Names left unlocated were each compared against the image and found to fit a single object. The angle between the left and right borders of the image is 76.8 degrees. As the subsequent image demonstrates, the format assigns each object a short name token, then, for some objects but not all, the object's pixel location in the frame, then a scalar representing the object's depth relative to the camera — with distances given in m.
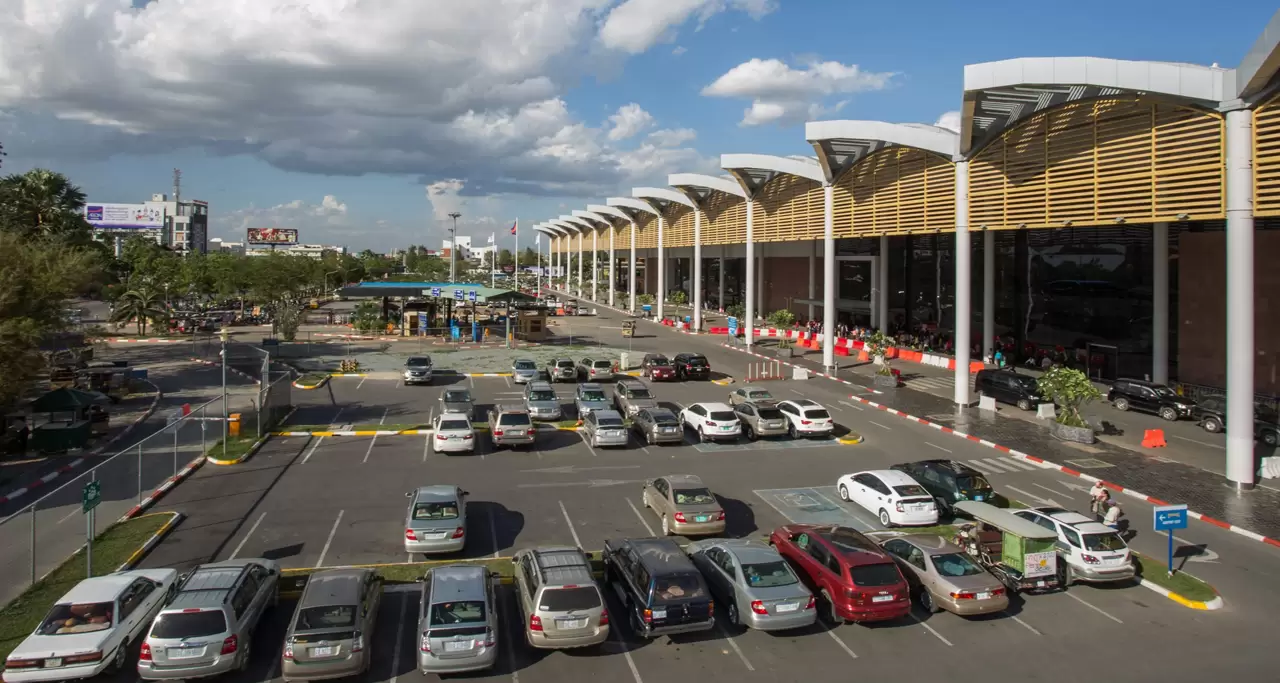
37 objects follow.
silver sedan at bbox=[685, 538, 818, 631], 12.31
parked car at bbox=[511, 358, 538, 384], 38.44
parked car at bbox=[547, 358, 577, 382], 39.00
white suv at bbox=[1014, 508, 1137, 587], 14.73
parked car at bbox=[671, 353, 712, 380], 40.66
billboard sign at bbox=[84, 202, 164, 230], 157.75
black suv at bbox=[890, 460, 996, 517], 19.25
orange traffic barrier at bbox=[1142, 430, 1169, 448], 26.30
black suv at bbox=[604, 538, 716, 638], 12.01
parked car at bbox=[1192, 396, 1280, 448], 27.88
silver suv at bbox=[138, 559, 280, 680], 10.49
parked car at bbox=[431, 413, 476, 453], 24.33
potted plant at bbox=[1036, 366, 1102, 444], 26.91
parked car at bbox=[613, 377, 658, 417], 29.58
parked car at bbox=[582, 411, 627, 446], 25.31
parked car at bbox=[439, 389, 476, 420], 29.23
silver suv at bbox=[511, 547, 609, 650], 11.44
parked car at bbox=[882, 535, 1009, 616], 13.04
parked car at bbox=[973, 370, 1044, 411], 32.59
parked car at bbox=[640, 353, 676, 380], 39.59
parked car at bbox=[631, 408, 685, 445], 25.95
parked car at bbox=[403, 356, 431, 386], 38.25
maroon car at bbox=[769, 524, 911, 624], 12.62
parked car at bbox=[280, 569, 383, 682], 10.52
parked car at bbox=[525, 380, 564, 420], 29.25
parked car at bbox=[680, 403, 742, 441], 26.58
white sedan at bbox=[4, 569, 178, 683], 10.44
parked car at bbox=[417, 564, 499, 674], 10.80
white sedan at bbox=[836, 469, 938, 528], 18.27
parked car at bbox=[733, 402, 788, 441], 27.25
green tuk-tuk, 14.46
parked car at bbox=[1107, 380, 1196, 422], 31.02
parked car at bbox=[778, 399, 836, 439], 27.47
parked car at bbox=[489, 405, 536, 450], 24.95
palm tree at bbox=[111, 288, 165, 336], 59.20
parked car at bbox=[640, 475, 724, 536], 16.89
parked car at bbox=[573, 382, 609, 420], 29.42
